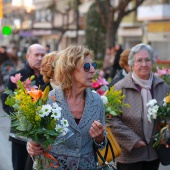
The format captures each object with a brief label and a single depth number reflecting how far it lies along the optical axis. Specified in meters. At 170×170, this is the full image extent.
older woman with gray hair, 5.72
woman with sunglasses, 4.18
